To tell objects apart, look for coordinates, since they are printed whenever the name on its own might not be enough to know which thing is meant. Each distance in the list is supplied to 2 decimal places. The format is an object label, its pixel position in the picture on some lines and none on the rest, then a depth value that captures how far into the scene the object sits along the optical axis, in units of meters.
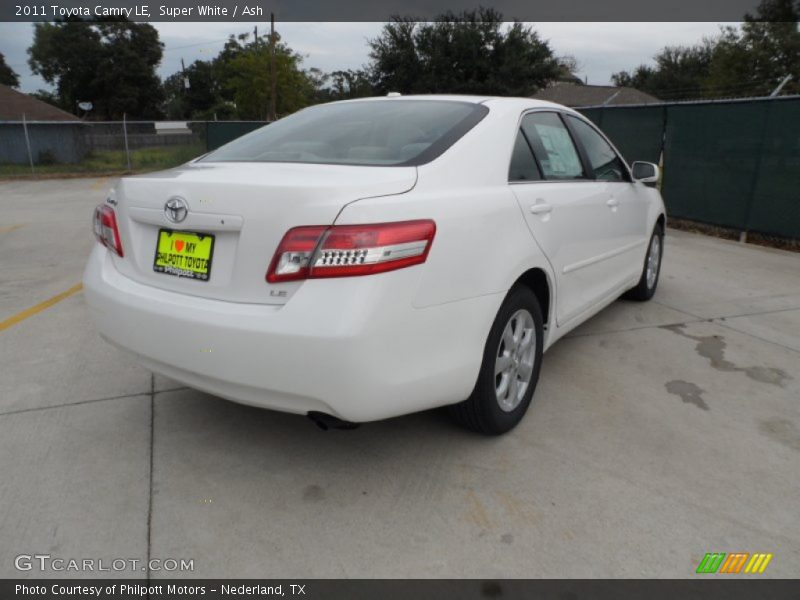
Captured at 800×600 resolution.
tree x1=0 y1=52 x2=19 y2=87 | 69.81
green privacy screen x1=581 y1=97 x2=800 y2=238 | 7.67
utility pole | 31.89
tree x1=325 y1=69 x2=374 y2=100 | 41.38
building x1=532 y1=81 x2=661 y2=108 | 44.26
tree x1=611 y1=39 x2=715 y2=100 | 63.34
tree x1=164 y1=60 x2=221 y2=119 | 67.00
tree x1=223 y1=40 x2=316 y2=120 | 38.47
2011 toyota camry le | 2.09
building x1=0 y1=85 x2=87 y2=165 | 22.14
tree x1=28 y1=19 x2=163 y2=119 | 59.22
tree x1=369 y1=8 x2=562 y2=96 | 38.41
